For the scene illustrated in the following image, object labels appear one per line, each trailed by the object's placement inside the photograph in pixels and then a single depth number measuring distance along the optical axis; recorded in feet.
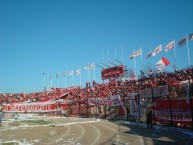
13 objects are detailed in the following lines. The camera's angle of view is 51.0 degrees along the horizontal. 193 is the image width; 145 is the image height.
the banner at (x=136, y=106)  58.44
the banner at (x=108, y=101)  68.72
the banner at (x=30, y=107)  97.33
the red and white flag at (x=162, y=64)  71.17
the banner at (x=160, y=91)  48.12
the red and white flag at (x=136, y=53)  107.37
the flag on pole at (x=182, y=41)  80.79
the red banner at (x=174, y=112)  41.48
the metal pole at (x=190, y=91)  39.74
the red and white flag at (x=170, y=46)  84.33
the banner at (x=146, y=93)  54.01
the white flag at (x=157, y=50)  88.29
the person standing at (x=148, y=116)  47.02
